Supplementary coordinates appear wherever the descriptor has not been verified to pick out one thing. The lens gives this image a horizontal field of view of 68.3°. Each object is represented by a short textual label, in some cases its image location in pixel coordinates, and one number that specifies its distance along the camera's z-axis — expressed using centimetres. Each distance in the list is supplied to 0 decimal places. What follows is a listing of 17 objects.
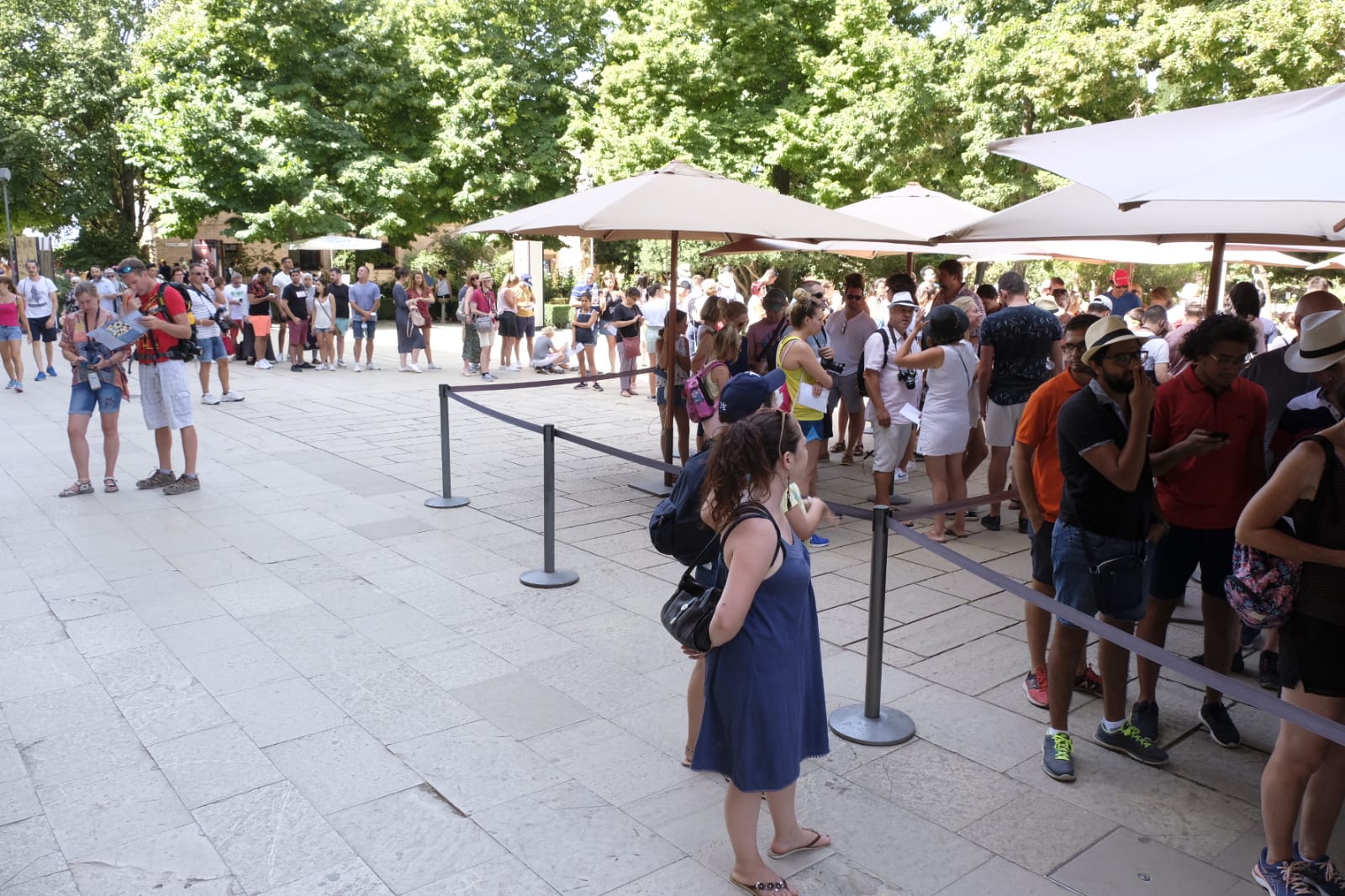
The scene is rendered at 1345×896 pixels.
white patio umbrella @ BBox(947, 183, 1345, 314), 569
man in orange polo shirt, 412
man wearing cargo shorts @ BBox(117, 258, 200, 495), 781
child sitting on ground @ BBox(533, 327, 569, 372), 1733
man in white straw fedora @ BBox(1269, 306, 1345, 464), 351
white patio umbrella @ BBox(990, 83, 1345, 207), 306
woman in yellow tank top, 656
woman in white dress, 665
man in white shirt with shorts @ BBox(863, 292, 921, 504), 709
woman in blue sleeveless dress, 275
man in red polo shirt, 378
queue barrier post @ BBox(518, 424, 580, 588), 587
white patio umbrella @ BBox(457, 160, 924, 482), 704
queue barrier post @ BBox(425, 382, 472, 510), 767
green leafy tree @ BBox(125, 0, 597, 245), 2811
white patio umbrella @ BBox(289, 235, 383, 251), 2562
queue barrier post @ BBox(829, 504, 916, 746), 385
